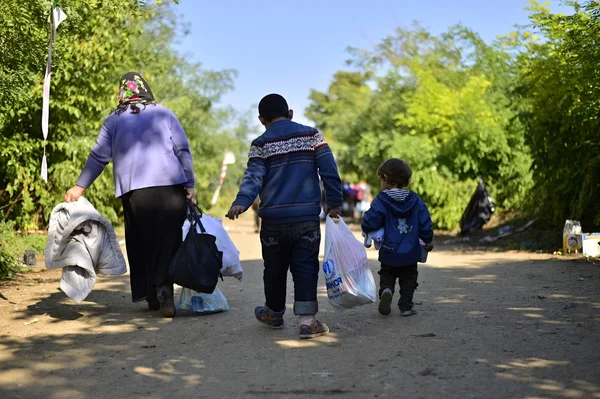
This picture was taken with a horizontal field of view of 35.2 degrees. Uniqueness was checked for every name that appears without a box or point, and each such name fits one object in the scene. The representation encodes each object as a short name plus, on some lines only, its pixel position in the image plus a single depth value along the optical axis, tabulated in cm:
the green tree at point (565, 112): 1236
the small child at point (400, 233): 795
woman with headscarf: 801
